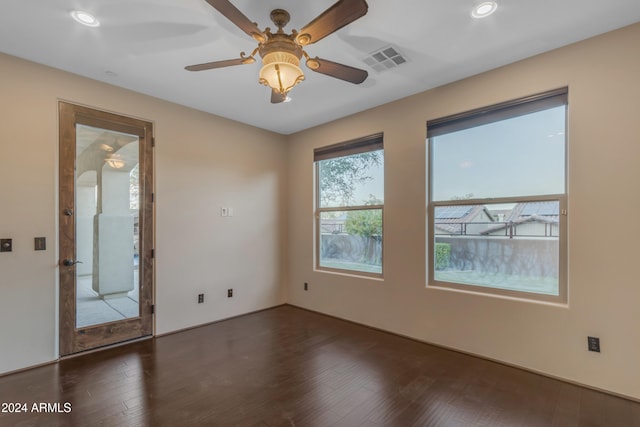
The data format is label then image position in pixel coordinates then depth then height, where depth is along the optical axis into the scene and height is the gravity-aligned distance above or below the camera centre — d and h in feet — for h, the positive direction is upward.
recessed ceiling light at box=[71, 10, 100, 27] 6.84 +4.62
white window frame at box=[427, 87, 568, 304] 8.34 +0.46
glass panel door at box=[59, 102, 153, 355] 9.49 -0.56
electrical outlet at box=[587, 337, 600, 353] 7.62 -3.42
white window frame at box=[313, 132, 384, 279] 12.50 +2.66
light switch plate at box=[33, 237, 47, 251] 8.86 -0.93
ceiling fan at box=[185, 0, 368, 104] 5.16 +3.47
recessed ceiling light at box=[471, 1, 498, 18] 6.56 +4.63
